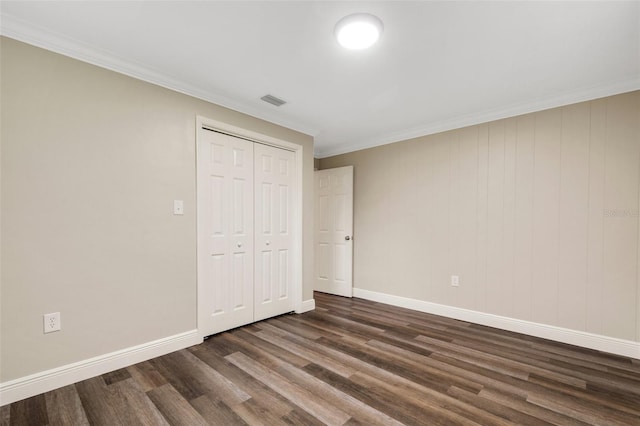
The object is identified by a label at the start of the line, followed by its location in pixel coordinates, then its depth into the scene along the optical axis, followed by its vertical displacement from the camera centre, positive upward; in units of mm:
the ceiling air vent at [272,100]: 2869 +1169
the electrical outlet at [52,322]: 1906 -760
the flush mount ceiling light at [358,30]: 1739 +1181
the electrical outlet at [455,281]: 3426 -836
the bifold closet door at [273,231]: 3262 -230
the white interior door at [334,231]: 4430 -306
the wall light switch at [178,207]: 2535 +42
